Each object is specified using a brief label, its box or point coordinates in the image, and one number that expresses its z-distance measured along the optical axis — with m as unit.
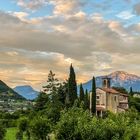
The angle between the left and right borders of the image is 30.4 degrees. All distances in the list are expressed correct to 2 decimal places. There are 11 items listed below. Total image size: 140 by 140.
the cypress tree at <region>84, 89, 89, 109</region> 63.34
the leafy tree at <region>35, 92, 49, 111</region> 72.46
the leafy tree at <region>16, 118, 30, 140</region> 52.11
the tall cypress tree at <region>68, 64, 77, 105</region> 61.41
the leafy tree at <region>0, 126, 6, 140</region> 38.26
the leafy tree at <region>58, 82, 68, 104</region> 67.42
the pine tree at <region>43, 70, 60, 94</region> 66.02
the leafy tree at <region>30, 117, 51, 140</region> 38.34
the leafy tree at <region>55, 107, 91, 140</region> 21.08
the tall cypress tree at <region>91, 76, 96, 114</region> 66.80
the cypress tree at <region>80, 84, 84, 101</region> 67.34
